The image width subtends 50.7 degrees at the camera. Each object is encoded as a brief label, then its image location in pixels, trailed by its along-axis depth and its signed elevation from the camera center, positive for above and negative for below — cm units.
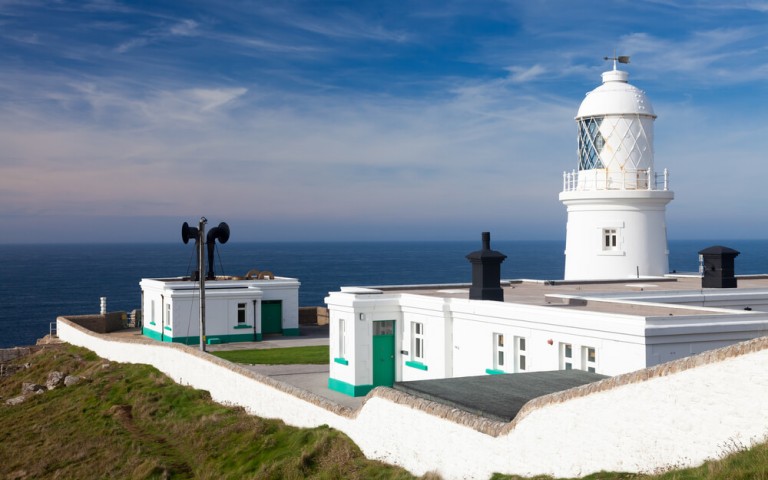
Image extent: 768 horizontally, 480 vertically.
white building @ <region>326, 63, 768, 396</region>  1719 -160
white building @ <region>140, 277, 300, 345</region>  3622 -299
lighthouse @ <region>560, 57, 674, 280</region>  3231 +209
